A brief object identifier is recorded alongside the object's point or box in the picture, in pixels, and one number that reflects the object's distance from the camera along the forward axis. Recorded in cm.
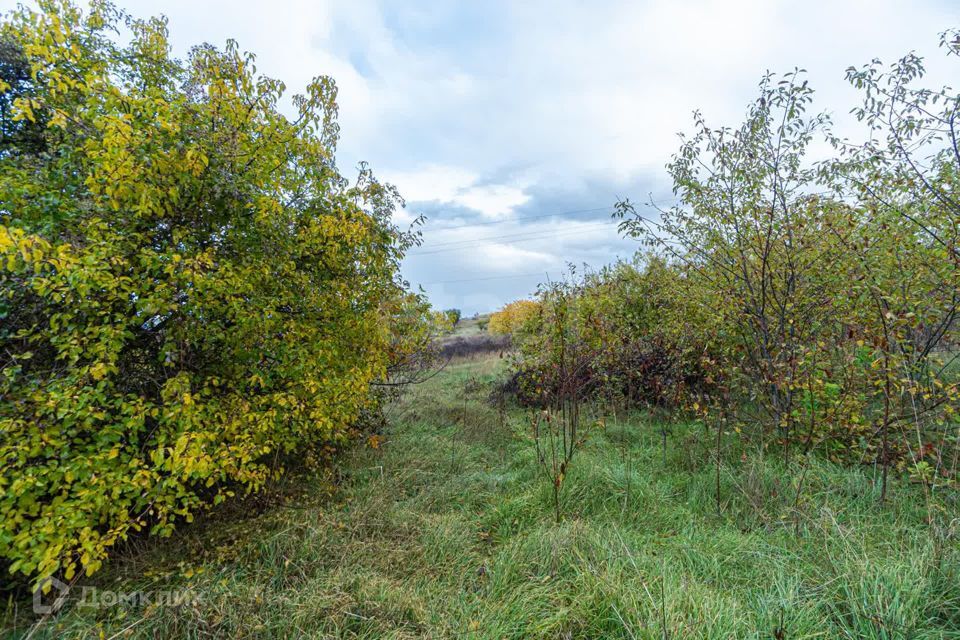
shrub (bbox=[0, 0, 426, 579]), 209
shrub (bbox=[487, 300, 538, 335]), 2033
